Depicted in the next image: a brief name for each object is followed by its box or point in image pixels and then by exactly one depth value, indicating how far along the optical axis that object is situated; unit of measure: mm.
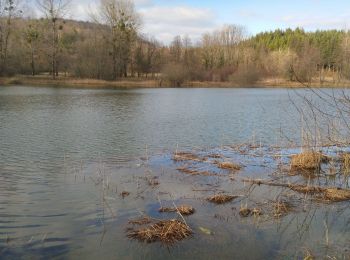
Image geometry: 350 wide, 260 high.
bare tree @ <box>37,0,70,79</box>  58000
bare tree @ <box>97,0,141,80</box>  60031
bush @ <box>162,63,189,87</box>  56250
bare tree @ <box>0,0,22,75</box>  58906
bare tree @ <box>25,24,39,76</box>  58000
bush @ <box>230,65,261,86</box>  62031
